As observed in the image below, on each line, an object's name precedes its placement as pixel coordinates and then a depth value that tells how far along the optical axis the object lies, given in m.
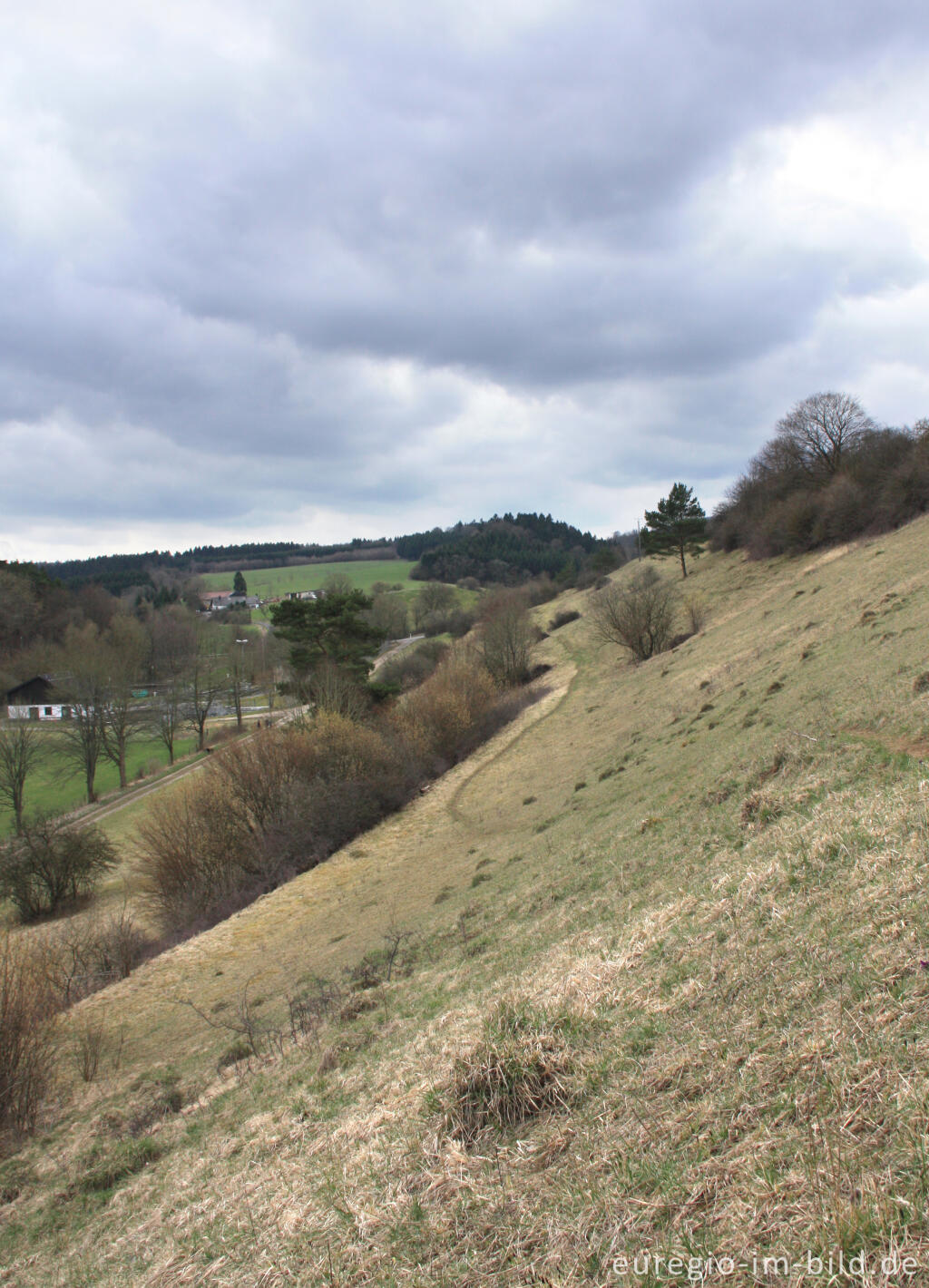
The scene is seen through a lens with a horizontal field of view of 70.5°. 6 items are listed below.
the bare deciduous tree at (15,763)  47.16
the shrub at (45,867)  30.42
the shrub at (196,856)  26.55
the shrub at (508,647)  57.47
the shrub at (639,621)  46.19
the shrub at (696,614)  46.03
